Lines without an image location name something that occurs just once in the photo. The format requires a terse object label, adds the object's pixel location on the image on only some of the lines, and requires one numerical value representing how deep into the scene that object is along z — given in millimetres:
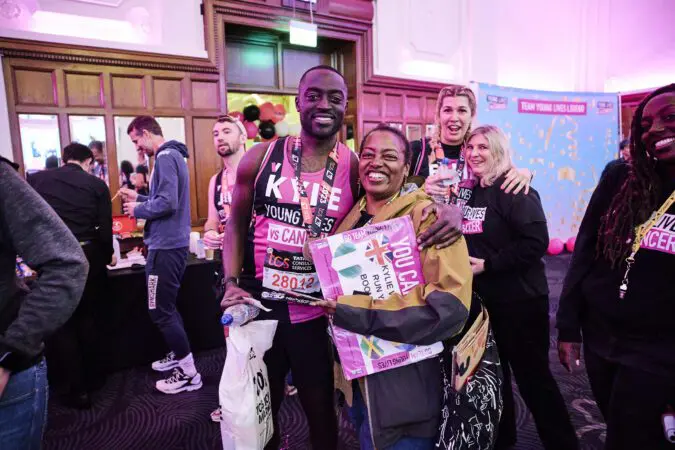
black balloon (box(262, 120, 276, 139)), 6430
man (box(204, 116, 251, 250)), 2969
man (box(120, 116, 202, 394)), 2883
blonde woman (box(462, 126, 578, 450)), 1941
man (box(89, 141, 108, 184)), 4652
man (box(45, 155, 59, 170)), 4507
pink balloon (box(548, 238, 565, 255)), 6832
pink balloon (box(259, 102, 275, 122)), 6346
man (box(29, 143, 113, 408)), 2795
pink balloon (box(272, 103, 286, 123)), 6426
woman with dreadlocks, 1276
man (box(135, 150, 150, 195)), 4832
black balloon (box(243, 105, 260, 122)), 6223
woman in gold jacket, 1187
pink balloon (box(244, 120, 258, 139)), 6273
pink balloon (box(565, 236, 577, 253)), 6973
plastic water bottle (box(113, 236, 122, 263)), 3569
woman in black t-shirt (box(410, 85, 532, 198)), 2148
